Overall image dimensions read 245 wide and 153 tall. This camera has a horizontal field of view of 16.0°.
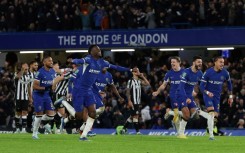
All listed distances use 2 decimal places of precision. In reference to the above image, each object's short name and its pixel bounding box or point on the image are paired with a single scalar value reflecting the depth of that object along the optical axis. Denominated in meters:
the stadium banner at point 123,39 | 40.28
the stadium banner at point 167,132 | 32.19
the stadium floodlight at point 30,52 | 44.41
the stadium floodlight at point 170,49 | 42.59
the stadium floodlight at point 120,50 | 42.99
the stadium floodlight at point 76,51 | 44.12
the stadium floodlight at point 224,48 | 41.08
